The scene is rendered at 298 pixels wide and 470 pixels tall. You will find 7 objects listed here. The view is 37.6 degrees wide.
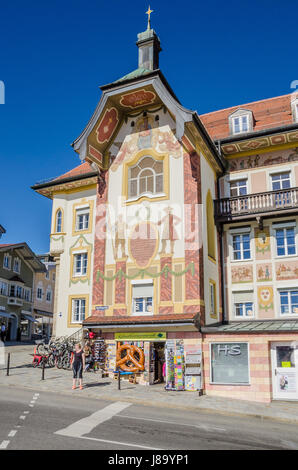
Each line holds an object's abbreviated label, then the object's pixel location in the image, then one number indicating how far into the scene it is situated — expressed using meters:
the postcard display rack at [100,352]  22.39
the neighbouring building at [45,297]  55.09
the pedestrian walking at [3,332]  41.59
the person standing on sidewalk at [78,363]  17.80
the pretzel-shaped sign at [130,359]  21.16
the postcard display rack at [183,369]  19.62
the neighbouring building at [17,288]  46.16
